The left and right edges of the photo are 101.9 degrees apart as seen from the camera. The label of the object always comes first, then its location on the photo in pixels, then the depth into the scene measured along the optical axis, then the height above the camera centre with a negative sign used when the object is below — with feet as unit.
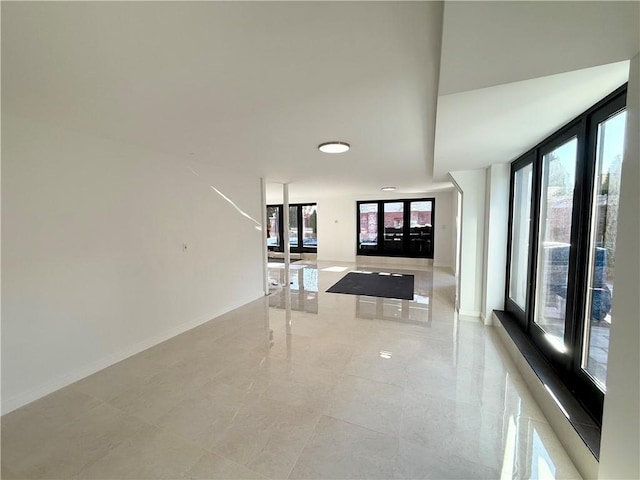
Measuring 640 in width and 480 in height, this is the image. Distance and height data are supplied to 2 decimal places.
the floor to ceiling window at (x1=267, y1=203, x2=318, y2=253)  33.50 -0.13
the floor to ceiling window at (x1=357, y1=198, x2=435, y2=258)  27.96 -0.11
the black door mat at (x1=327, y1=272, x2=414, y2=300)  16.92 -4.30
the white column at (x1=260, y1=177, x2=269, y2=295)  16.15 -0.64
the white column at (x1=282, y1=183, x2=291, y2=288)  19.08 -0.38
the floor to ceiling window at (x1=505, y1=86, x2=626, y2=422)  5.37 -0.47
